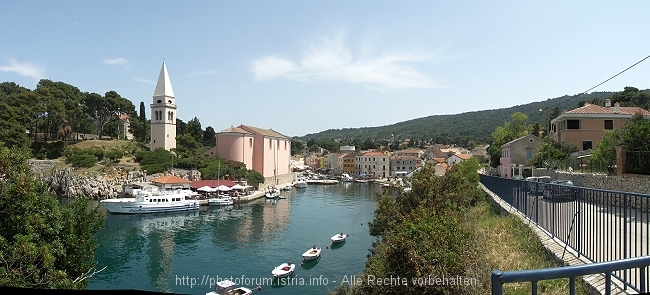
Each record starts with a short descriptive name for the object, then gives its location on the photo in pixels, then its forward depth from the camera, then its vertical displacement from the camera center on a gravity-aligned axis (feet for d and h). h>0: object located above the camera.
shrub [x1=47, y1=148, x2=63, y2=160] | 143.74 -1.84
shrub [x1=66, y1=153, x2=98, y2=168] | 134.82 -4.07
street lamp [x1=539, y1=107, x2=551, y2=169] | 72.97 -2.41
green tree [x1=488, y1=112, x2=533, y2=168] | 132.98 +4.12
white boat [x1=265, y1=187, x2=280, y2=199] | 138.62 -15.94
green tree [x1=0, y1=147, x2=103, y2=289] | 19.80 -4.64
